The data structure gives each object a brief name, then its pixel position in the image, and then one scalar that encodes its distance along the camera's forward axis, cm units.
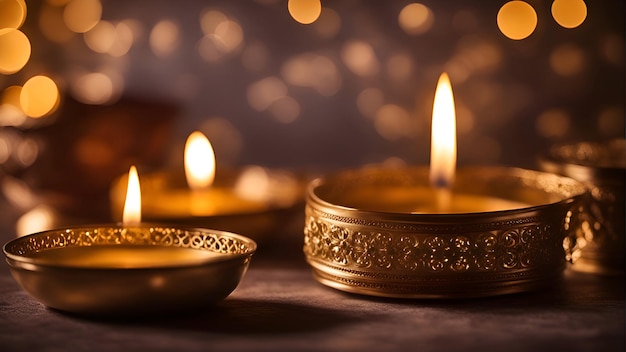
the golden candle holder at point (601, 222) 53
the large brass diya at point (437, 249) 49
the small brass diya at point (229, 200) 56
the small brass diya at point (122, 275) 47
